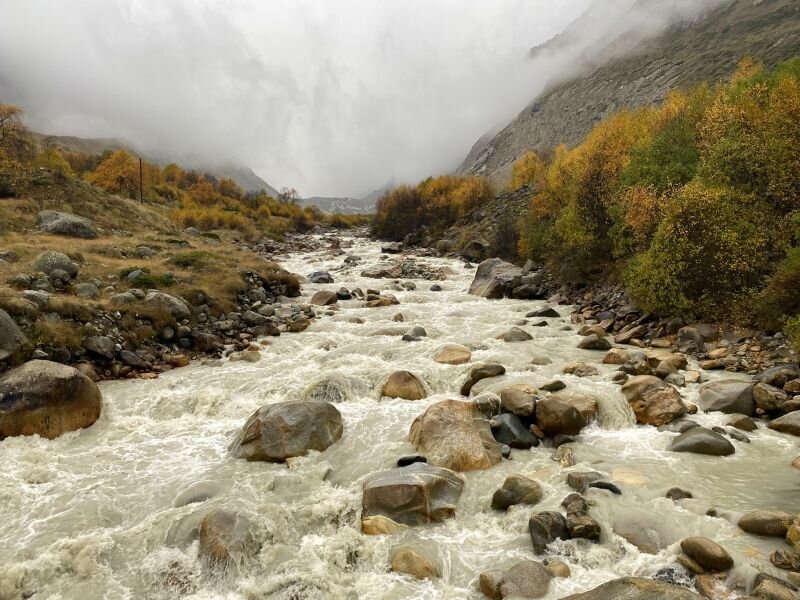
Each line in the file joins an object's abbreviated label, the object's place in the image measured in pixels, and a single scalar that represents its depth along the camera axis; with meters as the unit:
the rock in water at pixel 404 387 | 18.69
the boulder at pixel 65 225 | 38.06
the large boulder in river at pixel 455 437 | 13.74
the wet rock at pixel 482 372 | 19.16
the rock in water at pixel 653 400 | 15.59
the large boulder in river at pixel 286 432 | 14.65
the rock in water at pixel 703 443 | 13.45
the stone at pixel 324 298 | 35.78
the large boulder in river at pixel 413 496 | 11.42
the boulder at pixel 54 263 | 25.27
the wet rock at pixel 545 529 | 10.25
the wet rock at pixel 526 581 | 9.04
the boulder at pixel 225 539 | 10.19
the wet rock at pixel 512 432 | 14.84
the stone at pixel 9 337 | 17.77
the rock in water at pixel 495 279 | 38.66
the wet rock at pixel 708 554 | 8.95
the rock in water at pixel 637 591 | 7.59
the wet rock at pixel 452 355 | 21.62
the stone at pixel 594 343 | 23.73
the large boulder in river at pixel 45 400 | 15.42
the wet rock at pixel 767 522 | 9.65
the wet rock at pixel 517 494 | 11.77
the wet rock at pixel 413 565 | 9.77
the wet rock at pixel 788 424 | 14.16
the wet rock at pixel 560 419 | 15.23
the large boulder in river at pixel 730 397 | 15.65
